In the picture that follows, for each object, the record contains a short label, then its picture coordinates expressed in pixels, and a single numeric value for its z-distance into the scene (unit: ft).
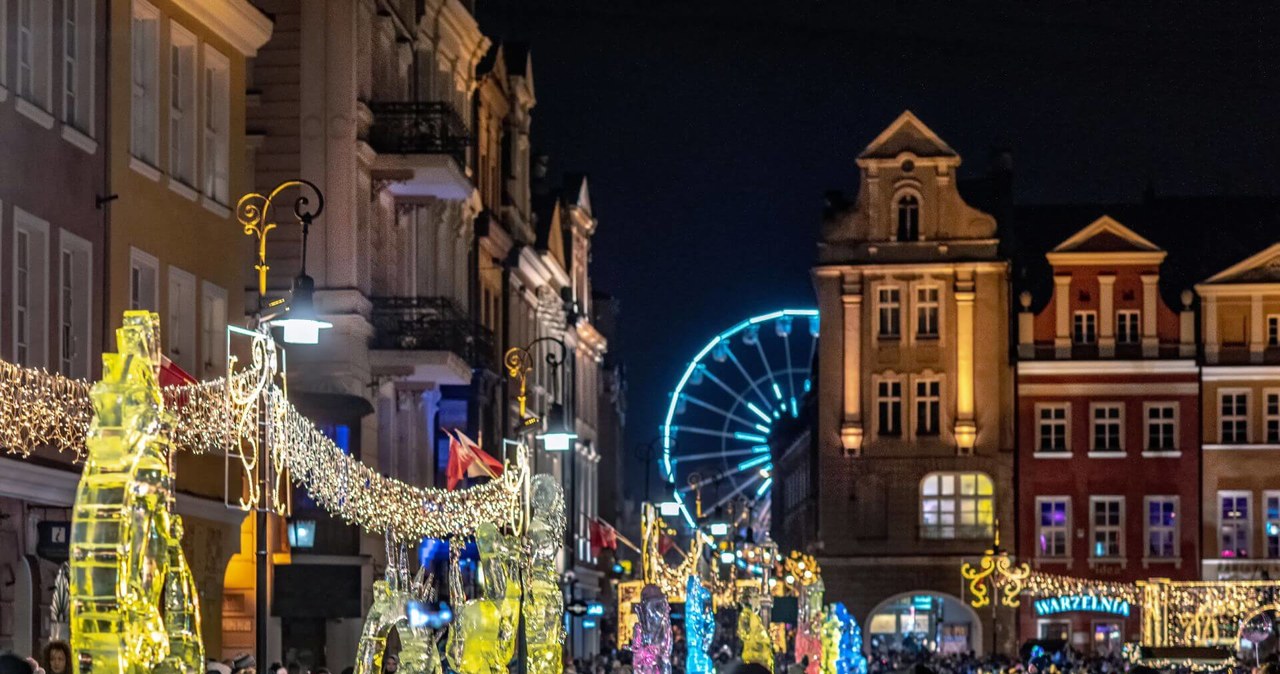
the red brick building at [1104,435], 264.93
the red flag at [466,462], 135.64
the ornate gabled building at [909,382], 266.57
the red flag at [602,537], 231.09
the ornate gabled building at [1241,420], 263.90
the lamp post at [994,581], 262.47
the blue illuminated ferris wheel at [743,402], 280.92
